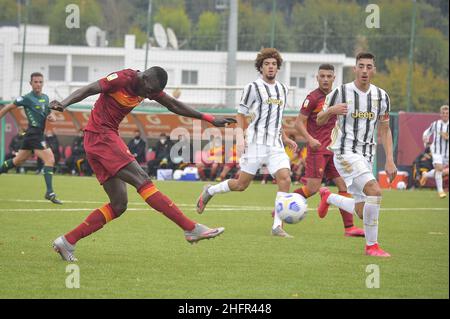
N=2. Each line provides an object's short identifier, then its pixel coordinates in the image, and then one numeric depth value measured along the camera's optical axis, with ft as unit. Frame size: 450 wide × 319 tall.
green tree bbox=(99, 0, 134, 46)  145.59
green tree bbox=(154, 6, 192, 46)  138.41
